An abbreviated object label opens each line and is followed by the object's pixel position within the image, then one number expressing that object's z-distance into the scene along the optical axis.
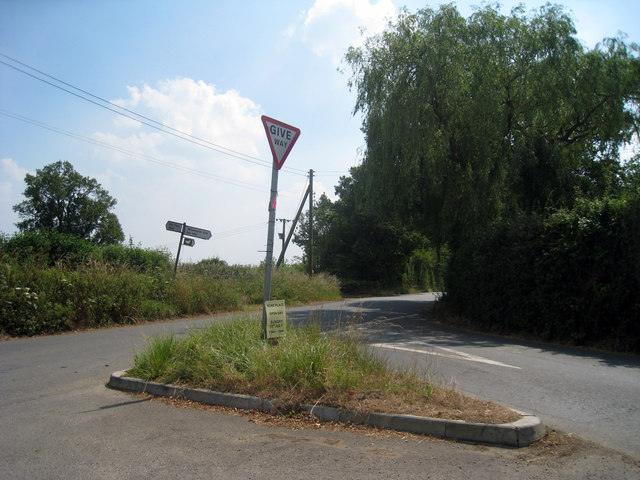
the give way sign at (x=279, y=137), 6.79
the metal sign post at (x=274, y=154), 6.80
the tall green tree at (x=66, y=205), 50.50
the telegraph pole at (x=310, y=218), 31.61
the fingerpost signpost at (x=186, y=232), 16.88
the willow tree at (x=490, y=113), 15.69
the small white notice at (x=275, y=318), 6.62
